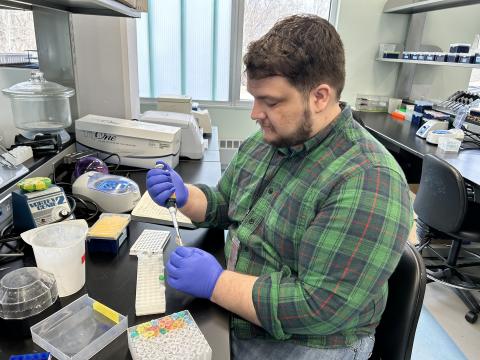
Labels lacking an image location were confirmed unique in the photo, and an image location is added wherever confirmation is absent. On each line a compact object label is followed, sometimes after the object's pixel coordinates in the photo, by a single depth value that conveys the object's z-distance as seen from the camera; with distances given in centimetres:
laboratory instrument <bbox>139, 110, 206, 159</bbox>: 184
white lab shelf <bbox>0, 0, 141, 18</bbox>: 132
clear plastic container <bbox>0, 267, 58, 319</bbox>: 72
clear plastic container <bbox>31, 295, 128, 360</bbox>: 66
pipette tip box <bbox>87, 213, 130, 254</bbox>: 96
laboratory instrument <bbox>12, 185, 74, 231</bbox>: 100
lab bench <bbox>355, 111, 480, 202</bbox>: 196
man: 72
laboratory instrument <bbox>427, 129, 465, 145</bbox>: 237
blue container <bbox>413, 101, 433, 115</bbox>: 299
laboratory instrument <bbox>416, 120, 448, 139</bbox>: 260
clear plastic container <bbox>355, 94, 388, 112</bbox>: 351
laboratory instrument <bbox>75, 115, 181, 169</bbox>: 165
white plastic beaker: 77
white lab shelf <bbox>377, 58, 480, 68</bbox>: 238
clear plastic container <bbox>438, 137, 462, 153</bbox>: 228
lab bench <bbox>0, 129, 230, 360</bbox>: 67
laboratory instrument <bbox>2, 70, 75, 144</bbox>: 153
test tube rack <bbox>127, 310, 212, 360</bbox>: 63
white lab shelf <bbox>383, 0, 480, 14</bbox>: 265
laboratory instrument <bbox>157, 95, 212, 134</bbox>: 219
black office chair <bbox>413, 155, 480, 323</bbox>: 183
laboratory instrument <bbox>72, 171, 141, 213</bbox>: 122
